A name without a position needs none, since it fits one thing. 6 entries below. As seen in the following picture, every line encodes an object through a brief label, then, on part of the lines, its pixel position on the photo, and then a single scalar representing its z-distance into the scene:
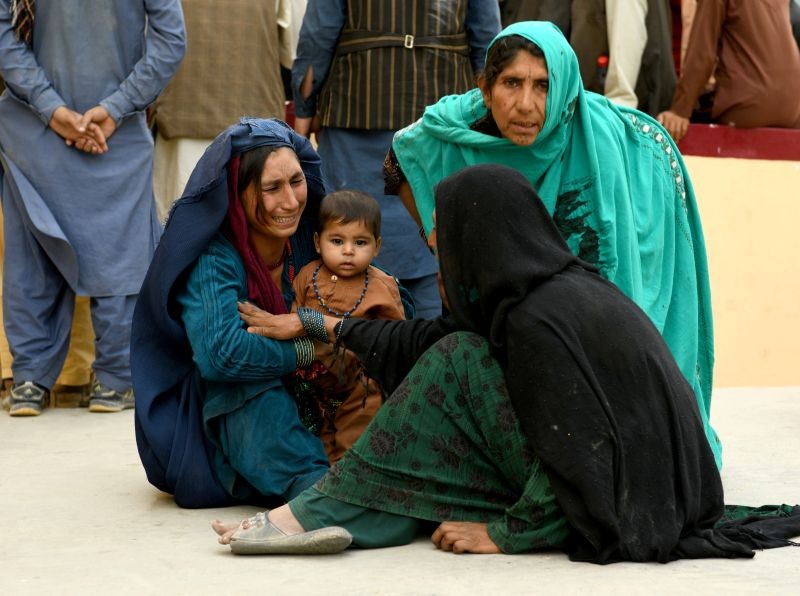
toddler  4.32
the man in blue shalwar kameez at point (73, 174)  5.92
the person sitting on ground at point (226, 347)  4.10
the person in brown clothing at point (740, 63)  7.45
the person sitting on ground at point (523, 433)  3.38
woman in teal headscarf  4.40
